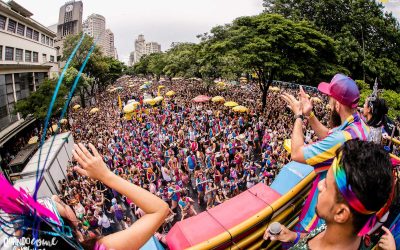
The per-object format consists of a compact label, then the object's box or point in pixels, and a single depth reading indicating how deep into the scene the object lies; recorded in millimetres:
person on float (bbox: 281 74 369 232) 2090
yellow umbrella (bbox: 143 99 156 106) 25159
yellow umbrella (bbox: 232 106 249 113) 18555
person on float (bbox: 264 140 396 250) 1238
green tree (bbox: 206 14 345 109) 20609
